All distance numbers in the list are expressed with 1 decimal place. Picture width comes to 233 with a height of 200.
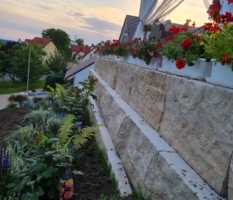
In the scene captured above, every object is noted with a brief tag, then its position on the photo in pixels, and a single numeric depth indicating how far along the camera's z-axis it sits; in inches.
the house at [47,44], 1447.2
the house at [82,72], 554.4
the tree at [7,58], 1024.9
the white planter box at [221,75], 55.0
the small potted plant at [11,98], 393.6
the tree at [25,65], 960.8
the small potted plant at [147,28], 192.3
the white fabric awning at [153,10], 161.6
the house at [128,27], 410.6
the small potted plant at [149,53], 103.1
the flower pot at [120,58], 169.8
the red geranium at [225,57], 51.3
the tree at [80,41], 2593.9
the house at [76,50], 1824.3
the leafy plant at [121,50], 160.6
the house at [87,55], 1216.6
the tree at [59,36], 1867.8
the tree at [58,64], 1118.4
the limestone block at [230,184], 48.3
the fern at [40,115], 177.5
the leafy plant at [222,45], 52.5
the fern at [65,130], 106.3
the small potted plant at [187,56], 68.9
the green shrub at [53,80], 753.6
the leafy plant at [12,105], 344.3
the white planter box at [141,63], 116.7
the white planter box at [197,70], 67.1
